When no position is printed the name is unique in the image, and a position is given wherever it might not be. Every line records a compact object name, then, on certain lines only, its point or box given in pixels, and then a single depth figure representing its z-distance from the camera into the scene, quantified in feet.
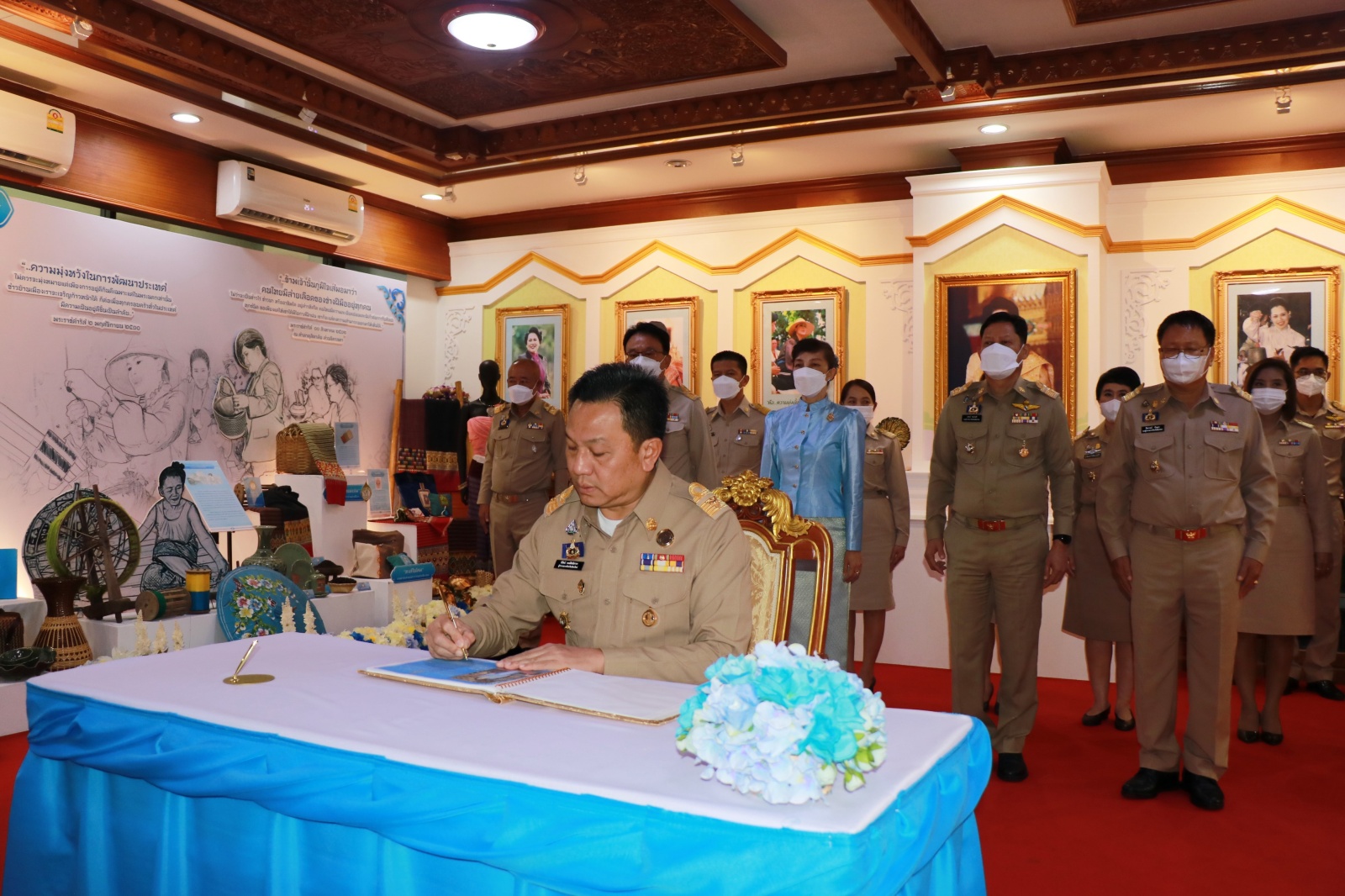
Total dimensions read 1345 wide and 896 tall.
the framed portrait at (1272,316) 21.57
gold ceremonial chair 8.45
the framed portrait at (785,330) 25.86
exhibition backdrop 20.57
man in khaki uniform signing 7.46
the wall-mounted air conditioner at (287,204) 23.84
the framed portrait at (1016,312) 22.49
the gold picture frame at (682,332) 27.50
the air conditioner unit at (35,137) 19.20
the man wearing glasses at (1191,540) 12.19
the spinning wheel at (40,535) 16.93
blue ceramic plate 13.50
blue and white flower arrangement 4.39
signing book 5.89
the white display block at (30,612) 16.51
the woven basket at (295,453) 24.63
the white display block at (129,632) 16.37
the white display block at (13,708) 14.85
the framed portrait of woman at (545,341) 29.60
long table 4.44
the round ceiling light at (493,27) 16.62
